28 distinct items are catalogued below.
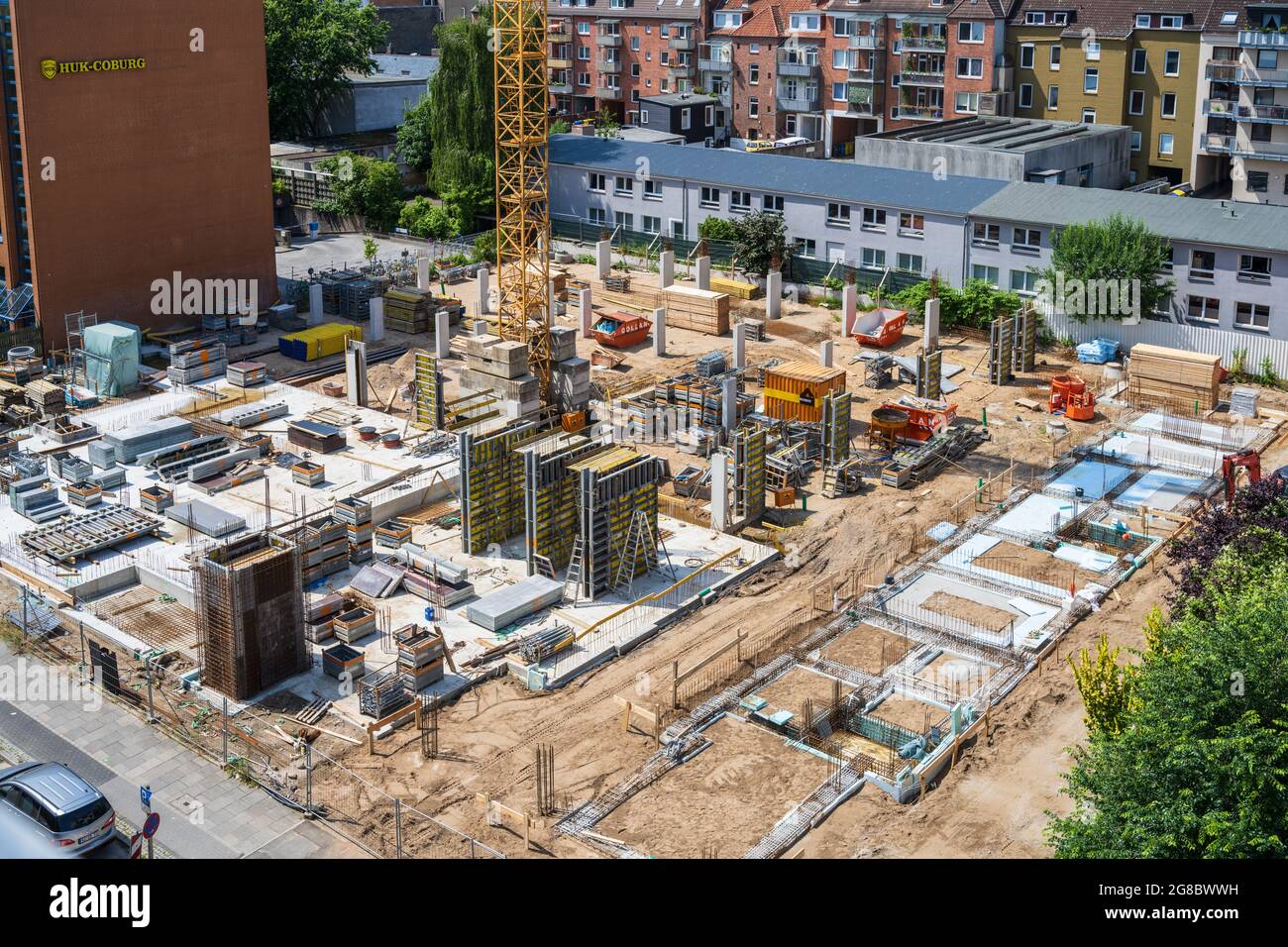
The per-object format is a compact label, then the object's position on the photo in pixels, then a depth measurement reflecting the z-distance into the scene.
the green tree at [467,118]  70.19
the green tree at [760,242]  59.97
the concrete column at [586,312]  55.00
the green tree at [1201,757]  19.53
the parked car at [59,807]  23.31
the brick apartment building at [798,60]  81.75
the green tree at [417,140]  75.44
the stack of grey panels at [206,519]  36.84
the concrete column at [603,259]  62.39
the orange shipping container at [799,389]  44.25
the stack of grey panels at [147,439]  42.03
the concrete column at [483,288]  58.11
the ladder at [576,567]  34.75
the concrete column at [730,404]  43.12
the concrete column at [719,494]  37.59
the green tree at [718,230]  63.50
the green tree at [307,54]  79.94
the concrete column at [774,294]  56.75
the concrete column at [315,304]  55.97
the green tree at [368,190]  70.44
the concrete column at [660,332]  52.56
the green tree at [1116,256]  51.19
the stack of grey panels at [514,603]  32.75
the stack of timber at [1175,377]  47.03
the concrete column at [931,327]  51.91
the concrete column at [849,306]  55.28
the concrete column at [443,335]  51.00
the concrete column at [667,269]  59.56
